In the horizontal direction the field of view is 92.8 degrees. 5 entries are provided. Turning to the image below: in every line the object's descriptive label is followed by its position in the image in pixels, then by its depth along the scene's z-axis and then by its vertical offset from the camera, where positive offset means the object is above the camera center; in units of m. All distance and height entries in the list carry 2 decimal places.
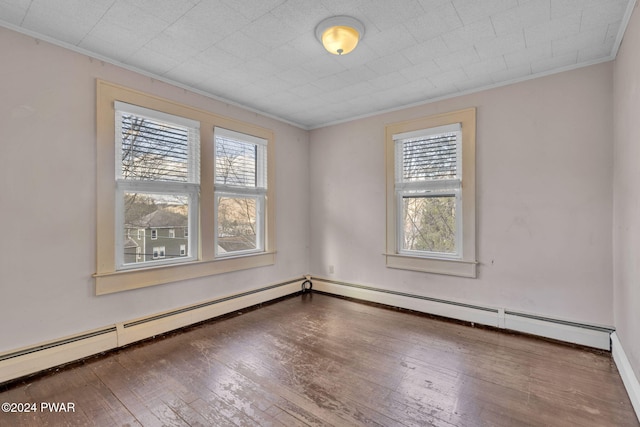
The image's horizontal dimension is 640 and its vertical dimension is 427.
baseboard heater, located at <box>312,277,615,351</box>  2.81 -1.13
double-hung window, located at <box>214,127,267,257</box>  3.74 +0.28
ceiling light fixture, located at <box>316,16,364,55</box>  2.18 +1.34
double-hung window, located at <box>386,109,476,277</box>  3.49 +0.23
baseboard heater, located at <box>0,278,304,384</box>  2.29 -1.13
